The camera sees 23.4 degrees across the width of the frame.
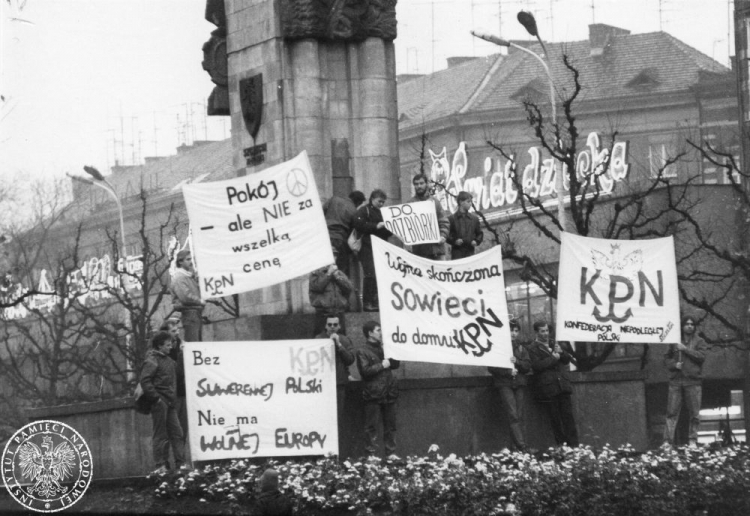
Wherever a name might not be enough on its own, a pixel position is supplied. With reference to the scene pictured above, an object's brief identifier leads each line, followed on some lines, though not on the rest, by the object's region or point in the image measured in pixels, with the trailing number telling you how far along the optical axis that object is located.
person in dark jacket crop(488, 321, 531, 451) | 22.33
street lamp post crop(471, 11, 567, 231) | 39.59
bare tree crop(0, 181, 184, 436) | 51.25
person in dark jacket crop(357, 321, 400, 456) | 21.36
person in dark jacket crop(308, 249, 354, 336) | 22.45
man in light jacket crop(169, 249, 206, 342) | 22.98
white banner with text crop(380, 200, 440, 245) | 23.89
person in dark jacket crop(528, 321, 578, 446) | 22.72
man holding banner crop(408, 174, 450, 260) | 24.12
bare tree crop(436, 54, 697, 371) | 39.19
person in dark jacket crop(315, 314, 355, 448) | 21.22
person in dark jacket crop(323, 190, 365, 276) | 23.75
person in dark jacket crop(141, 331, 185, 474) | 21.17
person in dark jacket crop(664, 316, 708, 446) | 24.38
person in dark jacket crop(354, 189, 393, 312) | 23.41
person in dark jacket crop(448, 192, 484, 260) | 24.30
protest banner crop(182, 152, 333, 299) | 21.25
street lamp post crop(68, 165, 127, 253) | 52.72
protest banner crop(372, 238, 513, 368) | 21.48
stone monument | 24.78
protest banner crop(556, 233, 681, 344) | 22.48
